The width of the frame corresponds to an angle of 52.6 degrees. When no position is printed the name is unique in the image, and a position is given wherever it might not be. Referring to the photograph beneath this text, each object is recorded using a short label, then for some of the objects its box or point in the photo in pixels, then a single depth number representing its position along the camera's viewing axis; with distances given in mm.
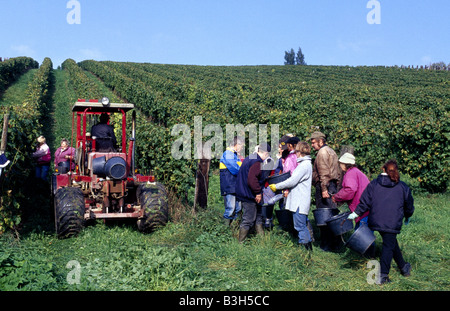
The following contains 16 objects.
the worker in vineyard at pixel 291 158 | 7934
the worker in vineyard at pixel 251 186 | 7070
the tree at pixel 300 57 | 128087
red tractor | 7539
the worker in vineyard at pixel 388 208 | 5734
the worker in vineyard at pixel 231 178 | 8016
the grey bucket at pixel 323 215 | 7077
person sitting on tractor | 8281
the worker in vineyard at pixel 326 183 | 7207
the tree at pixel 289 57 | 130125
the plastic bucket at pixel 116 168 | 7500
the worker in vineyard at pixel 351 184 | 6738
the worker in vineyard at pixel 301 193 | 6828
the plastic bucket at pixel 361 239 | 5973
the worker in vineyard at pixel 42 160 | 10591
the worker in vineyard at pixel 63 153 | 10565
